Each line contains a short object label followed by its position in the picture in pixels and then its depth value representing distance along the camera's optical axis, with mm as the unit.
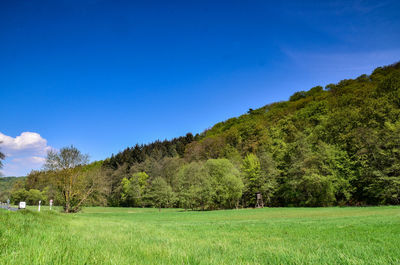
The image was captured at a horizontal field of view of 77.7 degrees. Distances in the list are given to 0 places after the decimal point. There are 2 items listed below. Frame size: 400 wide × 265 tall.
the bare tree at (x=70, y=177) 43250
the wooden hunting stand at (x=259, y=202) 67562
